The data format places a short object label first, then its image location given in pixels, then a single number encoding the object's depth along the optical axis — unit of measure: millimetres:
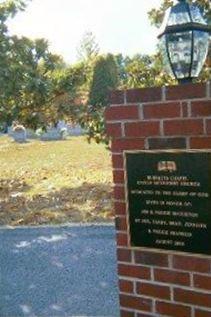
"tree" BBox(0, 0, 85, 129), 12211
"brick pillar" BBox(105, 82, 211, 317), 3576
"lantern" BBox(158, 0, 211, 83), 3947
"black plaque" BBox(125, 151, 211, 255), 3564
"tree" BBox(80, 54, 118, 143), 25480
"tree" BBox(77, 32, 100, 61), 59650
